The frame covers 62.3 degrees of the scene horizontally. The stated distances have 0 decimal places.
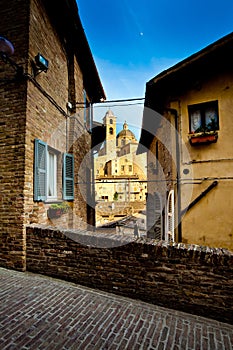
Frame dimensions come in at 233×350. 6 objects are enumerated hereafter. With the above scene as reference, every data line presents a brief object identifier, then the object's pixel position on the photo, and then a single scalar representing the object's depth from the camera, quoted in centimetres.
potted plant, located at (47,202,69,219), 508
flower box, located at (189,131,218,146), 514
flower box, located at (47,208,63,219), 508
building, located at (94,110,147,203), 4397
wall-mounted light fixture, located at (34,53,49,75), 458
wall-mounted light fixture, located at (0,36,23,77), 330
